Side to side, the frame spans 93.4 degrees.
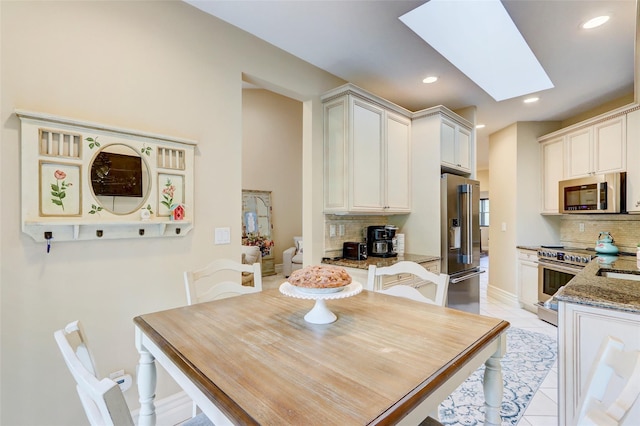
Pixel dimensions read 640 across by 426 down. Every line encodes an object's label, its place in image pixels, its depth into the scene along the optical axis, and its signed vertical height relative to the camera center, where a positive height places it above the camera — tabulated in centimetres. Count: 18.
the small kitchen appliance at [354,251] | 300 -38
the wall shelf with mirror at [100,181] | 148 +18
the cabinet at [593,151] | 320 +75
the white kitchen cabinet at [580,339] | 141 -63
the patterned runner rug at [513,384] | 197 -134
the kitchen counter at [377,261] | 275 -46
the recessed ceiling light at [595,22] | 214 +139
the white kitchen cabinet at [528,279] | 403 -91
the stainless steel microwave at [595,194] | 327 +22
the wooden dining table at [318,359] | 72 -46
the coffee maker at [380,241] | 322 -30
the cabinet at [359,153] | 281 +60
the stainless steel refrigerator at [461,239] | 323 -30
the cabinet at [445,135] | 332 +90
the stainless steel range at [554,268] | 336 -65
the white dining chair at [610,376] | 57 -35
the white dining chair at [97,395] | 56 -35
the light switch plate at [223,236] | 218 -16
